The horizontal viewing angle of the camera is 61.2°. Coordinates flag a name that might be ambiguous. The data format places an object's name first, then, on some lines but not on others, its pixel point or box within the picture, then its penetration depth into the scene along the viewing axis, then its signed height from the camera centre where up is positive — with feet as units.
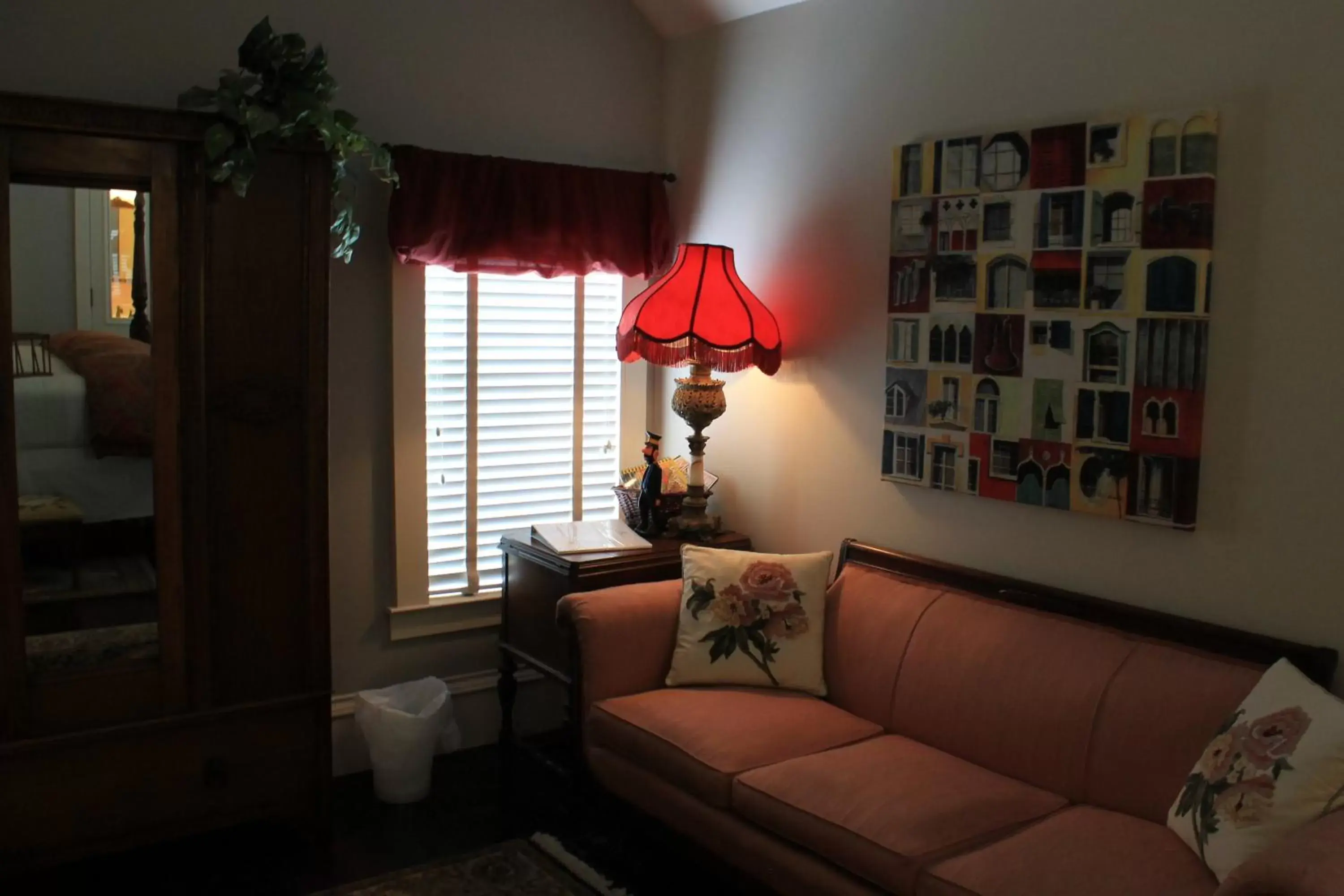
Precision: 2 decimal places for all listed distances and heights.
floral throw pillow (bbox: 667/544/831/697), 10.03 -2.36
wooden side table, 10.75 -2.22
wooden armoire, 8.66 -1.55
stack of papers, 11.01 -1.80
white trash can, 10.86 -3.73
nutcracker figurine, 11.78 -1.46
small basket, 11.92 -1.54
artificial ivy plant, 8.84 +1.95
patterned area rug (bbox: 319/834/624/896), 9.31 -4.36
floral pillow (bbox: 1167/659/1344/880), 6.41 -2.37
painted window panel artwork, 8.21 +0.39
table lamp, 11.05 +0.33
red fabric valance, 11.20 +1.45
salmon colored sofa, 7.09 -2.93
